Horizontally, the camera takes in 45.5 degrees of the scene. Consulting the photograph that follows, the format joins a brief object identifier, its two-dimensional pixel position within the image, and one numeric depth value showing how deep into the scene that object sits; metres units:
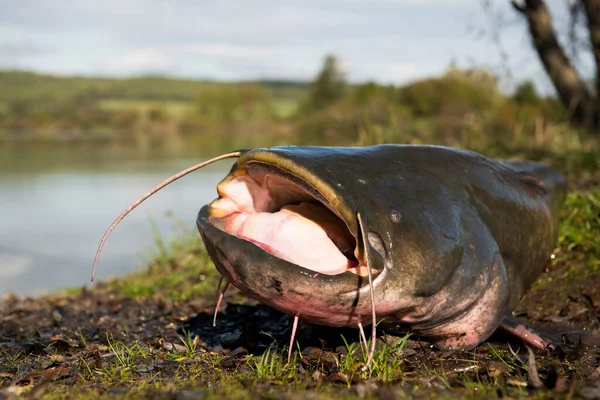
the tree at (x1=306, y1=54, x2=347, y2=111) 42.28
